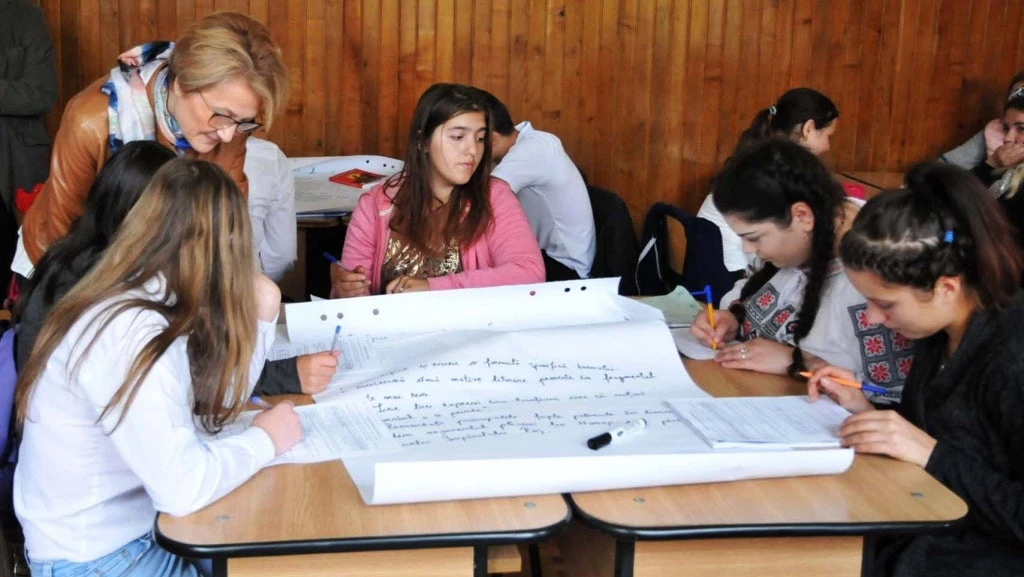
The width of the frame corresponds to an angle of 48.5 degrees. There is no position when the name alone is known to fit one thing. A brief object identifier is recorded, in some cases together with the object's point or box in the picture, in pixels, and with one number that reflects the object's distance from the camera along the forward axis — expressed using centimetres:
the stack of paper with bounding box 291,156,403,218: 375
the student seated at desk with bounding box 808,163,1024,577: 171
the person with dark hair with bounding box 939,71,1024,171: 447
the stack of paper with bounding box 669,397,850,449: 172
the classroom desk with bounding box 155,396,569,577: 144
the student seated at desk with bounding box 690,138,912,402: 216
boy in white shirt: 370
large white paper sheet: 158
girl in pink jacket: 282
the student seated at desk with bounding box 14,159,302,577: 159
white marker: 168
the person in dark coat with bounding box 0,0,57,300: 397
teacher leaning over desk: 224
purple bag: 189
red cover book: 411
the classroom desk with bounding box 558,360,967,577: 152
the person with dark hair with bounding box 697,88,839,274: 428
